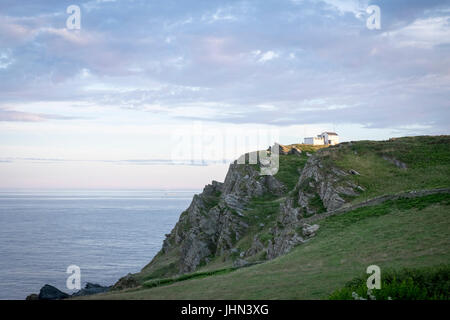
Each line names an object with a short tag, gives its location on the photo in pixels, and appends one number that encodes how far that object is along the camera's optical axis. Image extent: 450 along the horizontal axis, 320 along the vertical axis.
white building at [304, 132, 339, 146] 146.50
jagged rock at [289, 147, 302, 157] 114.34
